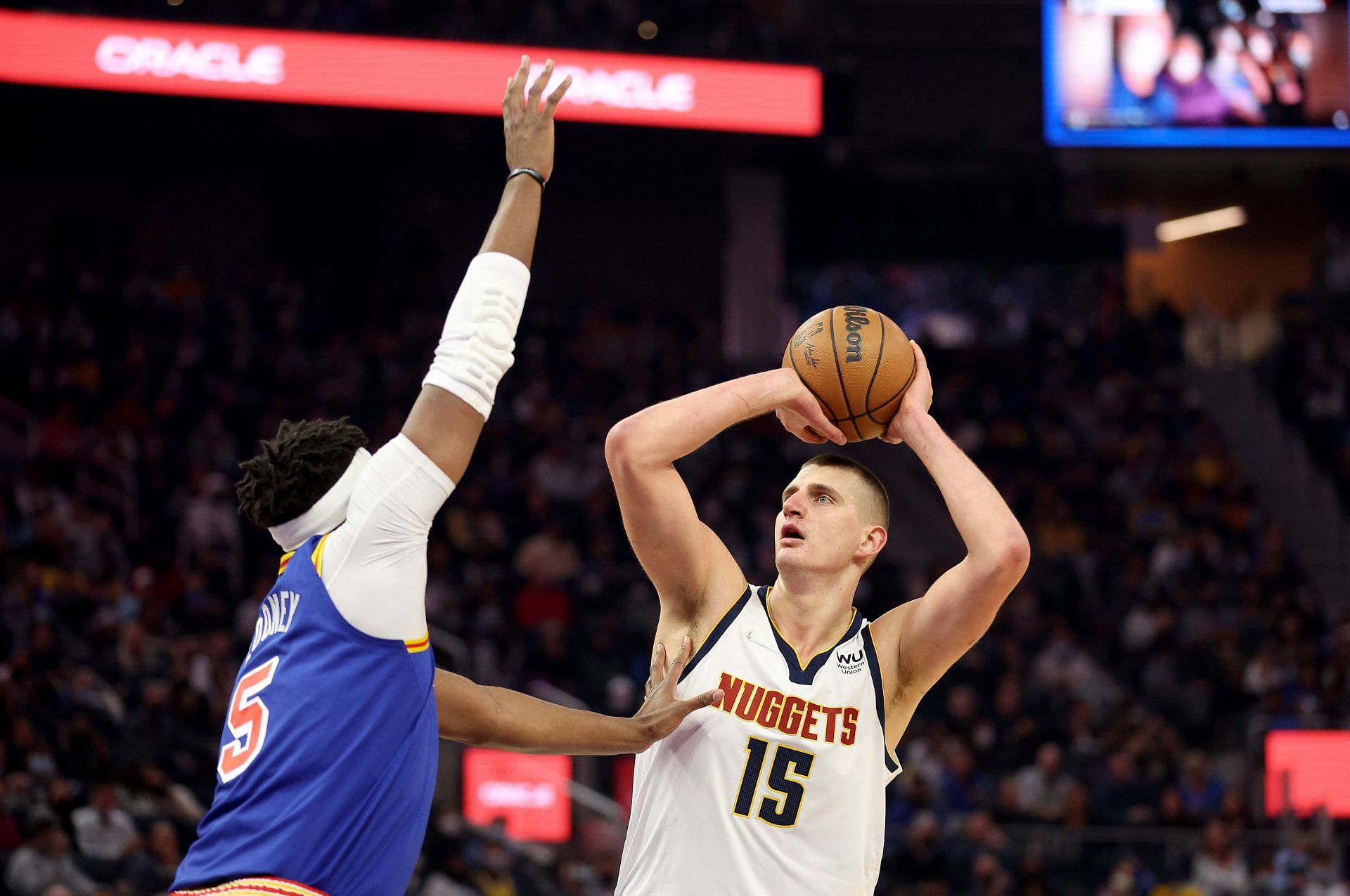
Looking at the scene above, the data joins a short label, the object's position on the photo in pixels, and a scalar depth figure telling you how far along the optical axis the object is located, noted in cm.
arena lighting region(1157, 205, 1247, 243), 2577
